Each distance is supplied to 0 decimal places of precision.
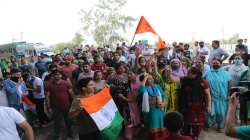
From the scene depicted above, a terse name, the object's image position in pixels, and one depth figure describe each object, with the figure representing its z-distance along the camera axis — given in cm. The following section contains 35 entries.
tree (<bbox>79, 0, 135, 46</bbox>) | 2258
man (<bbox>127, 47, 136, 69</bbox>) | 702
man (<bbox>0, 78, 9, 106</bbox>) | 413
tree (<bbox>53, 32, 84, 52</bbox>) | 2392
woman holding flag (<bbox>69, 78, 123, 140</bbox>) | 293
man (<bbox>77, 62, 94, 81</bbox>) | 464
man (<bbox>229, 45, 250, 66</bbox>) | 557
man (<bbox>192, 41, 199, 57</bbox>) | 745
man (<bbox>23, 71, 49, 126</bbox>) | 492
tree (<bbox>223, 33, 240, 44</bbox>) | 3566
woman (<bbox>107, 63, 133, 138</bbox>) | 431
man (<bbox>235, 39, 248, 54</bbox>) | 619
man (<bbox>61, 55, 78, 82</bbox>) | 524
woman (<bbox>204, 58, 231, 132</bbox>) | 462
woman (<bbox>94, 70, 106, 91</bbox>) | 418
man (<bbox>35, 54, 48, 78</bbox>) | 669
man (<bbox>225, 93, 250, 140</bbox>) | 170
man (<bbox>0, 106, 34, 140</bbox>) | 212
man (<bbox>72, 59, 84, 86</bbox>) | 514
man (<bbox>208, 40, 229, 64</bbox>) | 596
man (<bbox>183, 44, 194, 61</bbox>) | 621
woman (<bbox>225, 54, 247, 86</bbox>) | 497
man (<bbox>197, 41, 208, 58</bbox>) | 706
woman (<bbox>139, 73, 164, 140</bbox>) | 407
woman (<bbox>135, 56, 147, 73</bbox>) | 451
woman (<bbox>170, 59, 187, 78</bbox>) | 442
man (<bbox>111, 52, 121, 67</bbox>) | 591
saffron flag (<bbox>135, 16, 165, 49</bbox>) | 603
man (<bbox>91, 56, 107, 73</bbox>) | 540
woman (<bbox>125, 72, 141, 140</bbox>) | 429
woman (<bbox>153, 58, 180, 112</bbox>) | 427
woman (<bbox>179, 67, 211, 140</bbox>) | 399
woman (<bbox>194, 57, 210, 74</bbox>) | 456
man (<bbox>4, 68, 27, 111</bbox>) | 433
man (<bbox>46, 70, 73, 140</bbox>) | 428
